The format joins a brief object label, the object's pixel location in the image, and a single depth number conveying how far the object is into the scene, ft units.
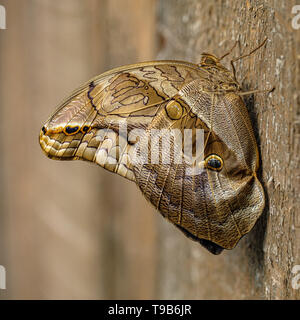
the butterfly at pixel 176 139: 0.89
